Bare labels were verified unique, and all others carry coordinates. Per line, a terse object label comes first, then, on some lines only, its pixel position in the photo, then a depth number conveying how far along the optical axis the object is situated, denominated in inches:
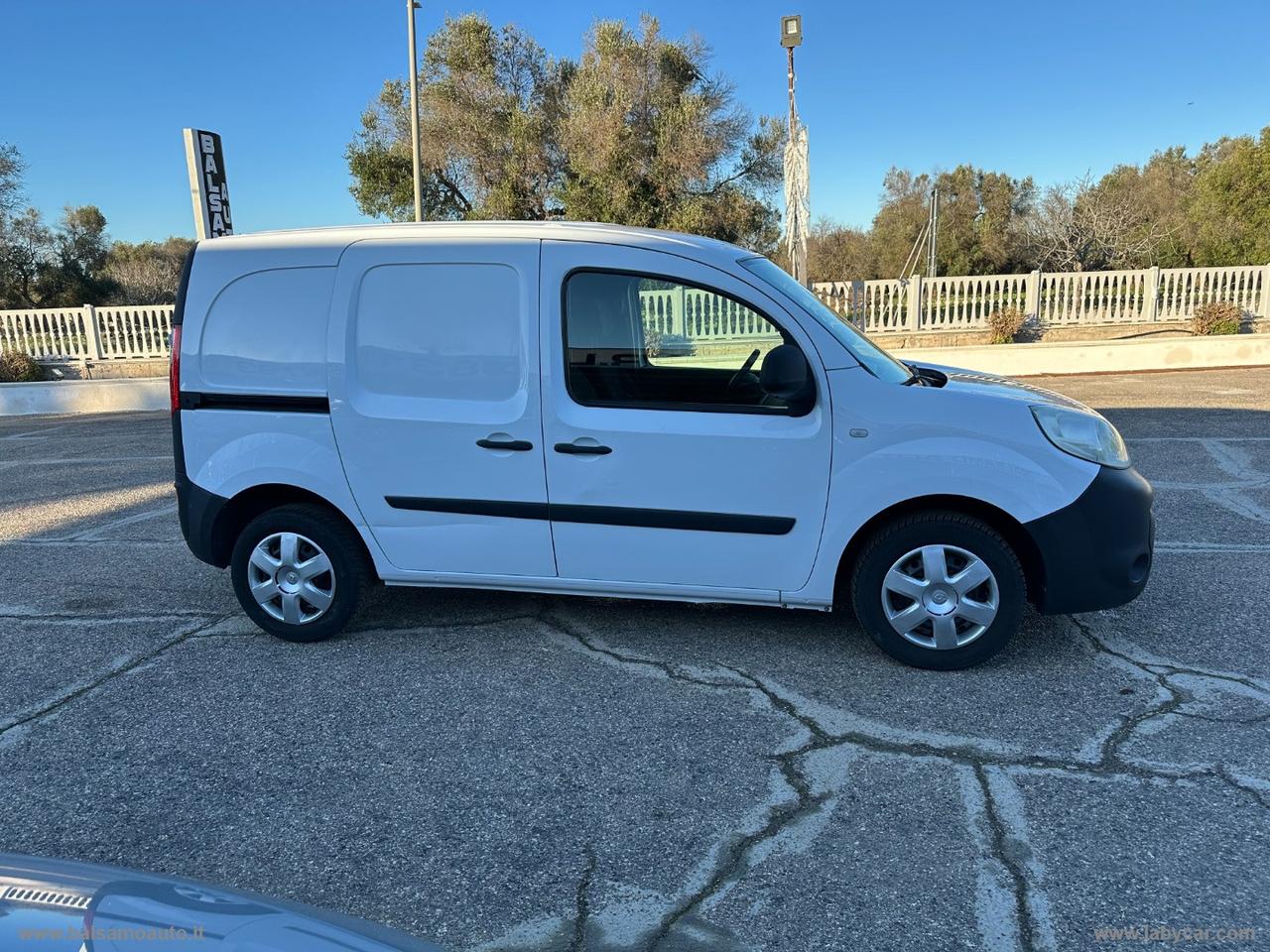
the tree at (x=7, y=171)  1083.9
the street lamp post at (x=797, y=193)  724.0
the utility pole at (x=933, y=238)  1300.4
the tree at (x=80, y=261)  1520.7
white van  137.6
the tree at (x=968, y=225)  1685.5
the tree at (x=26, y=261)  1336.1
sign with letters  528.4
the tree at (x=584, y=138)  994.7
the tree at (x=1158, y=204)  1344.7
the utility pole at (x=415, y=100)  849.5
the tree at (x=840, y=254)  1866.4
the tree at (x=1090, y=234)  1284.4
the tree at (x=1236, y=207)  1182.9
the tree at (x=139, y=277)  1590.1
